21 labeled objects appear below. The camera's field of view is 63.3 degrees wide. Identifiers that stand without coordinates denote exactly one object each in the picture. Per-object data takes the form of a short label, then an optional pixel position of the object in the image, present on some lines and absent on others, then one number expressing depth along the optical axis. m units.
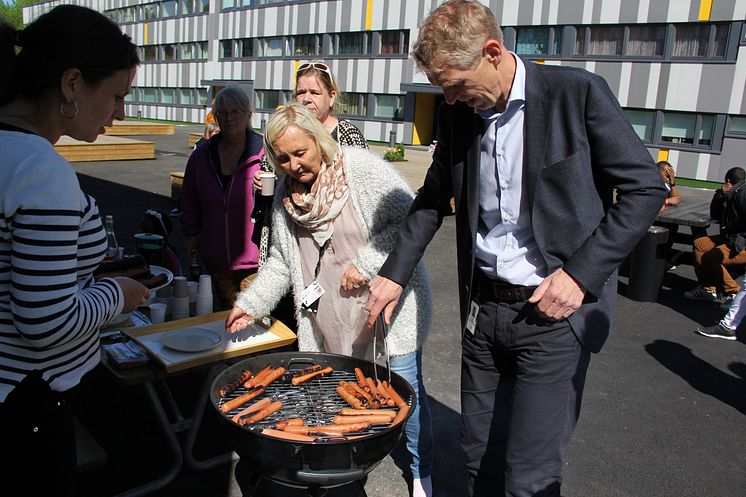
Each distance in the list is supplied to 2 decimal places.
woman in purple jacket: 4.18
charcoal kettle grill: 1.87
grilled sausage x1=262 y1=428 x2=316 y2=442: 1.93
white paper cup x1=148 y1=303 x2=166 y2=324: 3.23
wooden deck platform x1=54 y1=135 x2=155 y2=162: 16.77
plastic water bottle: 3.81
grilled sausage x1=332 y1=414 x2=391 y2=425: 2.12
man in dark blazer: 1.94
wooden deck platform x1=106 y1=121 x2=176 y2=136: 27.97
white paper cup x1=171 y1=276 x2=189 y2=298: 3.37
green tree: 69.59
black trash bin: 7.11
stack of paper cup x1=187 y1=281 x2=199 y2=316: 3.57
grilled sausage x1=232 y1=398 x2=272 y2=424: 2.12
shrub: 20.88
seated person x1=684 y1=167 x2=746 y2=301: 6.82
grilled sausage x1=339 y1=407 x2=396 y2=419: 2.18
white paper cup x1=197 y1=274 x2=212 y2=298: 3.39
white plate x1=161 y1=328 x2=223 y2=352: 2.75
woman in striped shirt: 1.52
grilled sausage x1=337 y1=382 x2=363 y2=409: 2.26
